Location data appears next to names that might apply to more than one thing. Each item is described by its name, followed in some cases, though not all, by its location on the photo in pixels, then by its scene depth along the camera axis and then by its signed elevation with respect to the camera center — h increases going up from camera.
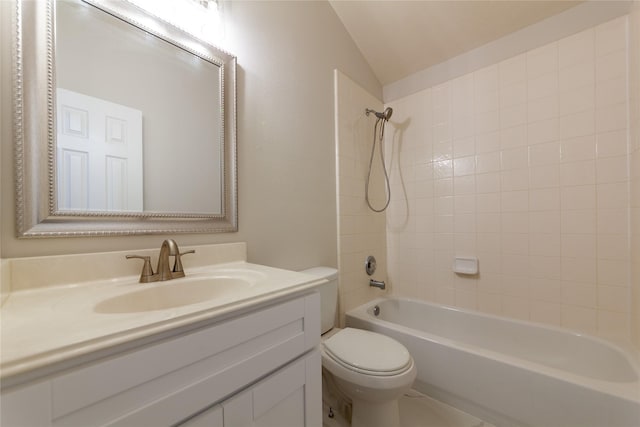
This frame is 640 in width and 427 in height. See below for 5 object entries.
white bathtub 0.97 -0.76
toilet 1.02 -0.67
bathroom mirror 0.72 +0.31
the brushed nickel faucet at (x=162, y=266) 0.84 -0.18
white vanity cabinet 0.39 -0.33
